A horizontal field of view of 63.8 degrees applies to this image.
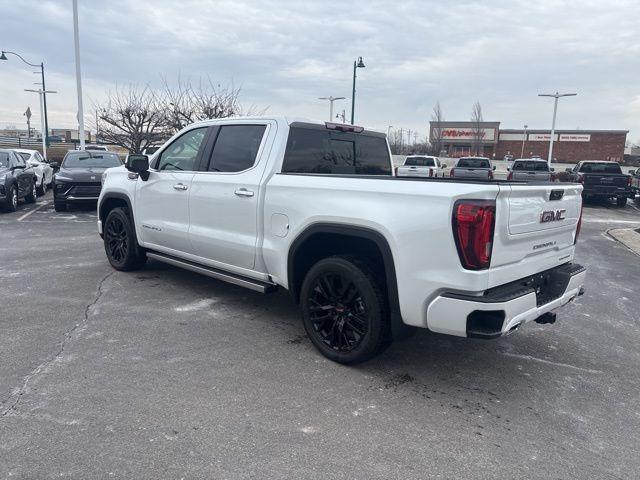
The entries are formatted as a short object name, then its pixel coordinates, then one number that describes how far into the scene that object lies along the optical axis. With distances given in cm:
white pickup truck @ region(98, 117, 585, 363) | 324
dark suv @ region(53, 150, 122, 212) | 1260
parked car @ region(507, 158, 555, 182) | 1764
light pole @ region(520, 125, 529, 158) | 6481
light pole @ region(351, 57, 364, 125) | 2462
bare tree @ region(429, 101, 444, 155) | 6072
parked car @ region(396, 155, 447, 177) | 2108
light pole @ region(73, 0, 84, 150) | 2059
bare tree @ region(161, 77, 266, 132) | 2530
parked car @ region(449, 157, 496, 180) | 1944
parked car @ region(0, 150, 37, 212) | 1233
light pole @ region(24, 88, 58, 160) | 3204
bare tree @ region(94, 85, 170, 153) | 2462
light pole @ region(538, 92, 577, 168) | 3449
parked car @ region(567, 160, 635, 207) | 1823
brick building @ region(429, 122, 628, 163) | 6275
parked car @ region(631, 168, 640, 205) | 1986
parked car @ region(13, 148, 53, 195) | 1588
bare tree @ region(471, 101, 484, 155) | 6225
